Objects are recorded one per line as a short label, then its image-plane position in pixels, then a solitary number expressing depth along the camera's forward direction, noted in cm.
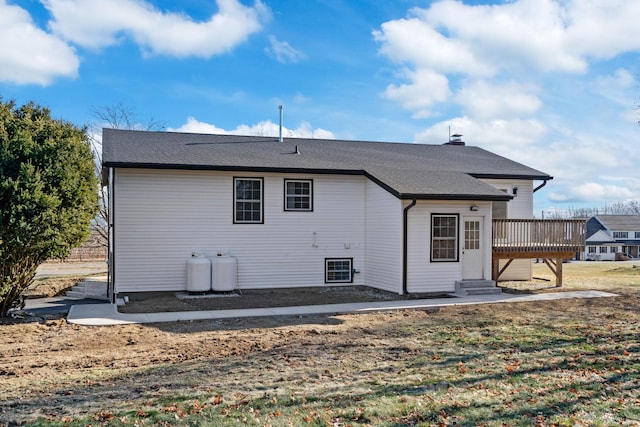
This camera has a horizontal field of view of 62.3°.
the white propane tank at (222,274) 1455
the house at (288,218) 1444
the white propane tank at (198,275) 1433
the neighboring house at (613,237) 7494
